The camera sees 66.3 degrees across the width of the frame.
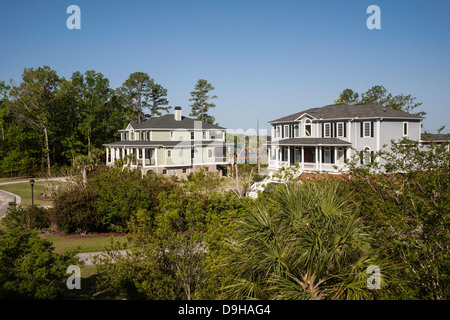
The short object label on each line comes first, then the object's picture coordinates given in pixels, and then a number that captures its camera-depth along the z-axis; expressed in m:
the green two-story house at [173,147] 45.53
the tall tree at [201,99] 72.50
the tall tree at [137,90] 66.62
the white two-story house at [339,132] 35.00
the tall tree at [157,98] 69.19
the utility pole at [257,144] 58.70
